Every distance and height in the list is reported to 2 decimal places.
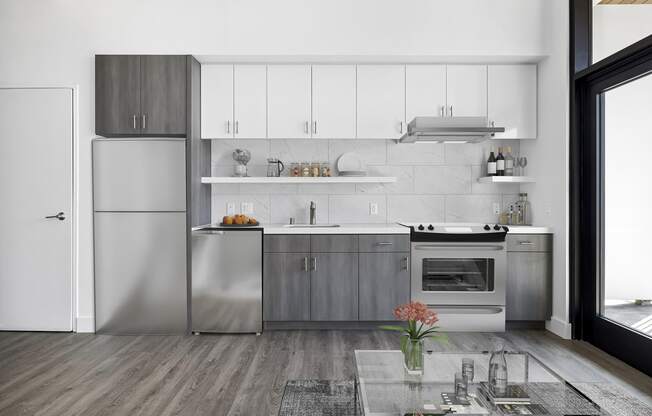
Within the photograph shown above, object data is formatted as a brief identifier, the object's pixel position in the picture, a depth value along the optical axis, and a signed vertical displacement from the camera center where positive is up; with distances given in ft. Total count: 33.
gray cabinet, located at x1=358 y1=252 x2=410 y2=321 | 13.44 -2.24
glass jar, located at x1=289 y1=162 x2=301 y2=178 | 15.25 +1.17
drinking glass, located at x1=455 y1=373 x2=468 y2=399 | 6.24 -2.47
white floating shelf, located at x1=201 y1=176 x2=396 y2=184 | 14.44 +0.81
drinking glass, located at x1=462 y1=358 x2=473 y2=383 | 6.61 -2.35
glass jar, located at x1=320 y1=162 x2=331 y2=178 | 15.34 +1.21
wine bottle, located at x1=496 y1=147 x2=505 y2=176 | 14.93 +1.28
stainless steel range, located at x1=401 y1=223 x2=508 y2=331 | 13.41 -2.01
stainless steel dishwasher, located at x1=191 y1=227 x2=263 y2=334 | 13.28 -2.08
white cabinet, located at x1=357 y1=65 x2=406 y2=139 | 14.33 +3.21
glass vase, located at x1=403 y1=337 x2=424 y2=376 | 6.88 -2.23
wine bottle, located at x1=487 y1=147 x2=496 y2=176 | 15.02 +1.29
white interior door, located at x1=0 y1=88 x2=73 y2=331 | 13.46 -0.04
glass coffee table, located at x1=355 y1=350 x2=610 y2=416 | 5.82 -2.52
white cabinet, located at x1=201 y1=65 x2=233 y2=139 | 14.29 +3.31
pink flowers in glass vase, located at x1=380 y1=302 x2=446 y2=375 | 6.84 -1.99
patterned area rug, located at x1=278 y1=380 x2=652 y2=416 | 8.18 -3.62
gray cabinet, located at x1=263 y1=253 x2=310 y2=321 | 13.44 -2.37
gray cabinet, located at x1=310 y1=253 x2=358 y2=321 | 13.44 -2.32
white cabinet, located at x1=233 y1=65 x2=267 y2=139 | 14.28 +3.18
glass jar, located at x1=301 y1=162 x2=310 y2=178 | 15.17 +1.18
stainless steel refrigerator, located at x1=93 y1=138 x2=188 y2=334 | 13.26 -0.79
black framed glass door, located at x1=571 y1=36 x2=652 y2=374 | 10.51 +0.03
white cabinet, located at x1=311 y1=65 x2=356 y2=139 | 14.33 +3.21
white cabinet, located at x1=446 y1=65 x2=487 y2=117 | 14.34 +3.57
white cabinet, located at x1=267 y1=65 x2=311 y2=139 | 14.29 +3.21
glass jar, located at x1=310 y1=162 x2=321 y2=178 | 15.20 +1.17
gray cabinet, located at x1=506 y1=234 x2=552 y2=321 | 13.55 -2.11
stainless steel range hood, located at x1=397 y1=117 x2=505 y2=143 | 12.68 +2.12
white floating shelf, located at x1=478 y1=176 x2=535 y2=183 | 14.60 +0.81
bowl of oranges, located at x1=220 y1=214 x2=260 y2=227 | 13.69 -0.47
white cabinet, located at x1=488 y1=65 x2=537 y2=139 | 14.37 +3.26
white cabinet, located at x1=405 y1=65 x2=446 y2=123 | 14.34 +3.48
